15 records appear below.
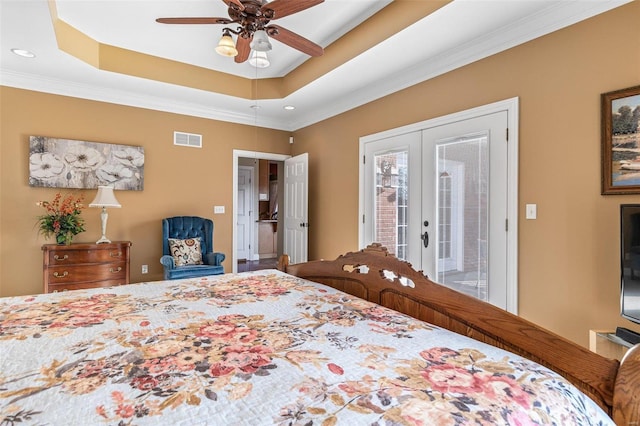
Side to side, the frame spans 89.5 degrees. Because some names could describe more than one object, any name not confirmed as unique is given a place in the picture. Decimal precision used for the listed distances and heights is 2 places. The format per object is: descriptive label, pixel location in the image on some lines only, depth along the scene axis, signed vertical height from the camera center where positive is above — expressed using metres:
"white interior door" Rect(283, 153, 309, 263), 4.74 +0.06
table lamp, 3.63 +0.12
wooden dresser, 3.35 -0.58
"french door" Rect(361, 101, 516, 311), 2.62 +0.11
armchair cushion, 3.98 -0.50
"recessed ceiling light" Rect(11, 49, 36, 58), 2.95 +1.48
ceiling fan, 1.92 +1.22
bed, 0.71 -0.44
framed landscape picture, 1.91 +0.43
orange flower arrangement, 3.47 -0.08
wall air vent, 4.46 +1.02
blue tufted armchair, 3.77 -0.43
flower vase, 3.49 -0.28
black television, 1.73 -0.29
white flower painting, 3.60 +0.57
